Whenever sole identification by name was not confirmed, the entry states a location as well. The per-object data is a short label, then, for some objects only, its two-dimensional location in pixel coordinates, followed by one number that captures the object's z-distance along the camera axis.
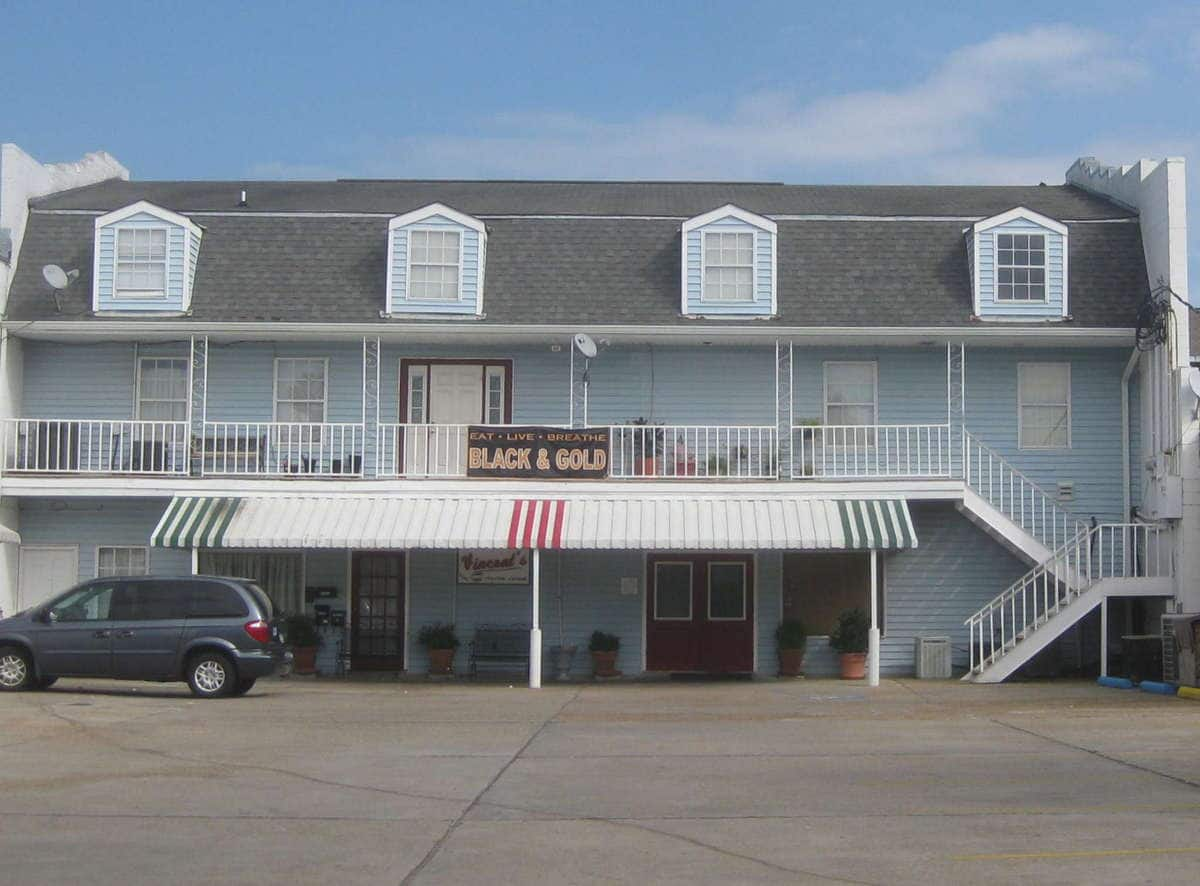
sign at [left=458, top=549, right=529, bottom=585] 25.42
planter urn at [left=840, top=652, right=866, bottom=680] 24.31
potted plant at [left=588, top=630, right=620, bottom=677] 24.69
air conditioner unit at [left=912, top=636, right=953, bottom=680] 24.05
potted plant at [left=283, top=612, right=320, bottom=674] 24.62
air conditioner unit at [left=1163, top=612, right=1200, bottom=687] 20.69
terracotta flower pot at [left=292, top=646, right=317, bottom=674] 24.70
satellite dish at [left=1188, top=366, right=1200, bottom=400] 22.55
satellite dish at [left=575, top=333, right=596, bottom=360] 23.53
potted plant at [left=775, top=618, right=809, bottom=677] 24.64
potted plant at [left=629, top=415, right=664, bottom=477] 23.97
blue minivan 20.08
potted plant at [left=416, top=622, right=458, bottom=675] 24.70
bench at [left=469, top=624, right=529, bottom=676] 25.02
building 23.75
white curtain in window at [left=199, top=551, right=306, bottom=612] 25.47
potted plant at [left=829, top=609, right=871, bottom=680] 24.31
